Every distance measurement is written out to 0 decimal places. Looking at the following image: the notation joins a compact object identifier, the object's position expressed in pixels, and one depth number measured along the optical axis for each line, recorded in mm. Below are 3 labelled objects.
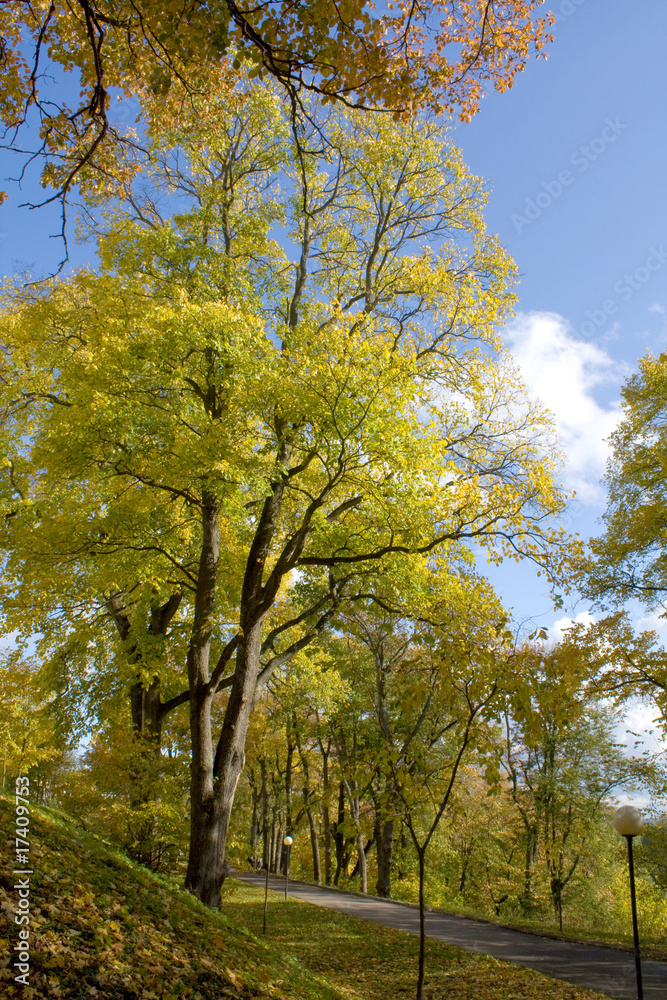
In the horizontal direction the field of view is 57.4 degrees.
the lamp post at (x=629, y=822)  7683
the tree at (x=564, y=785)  14889
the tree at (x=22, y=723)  13578
